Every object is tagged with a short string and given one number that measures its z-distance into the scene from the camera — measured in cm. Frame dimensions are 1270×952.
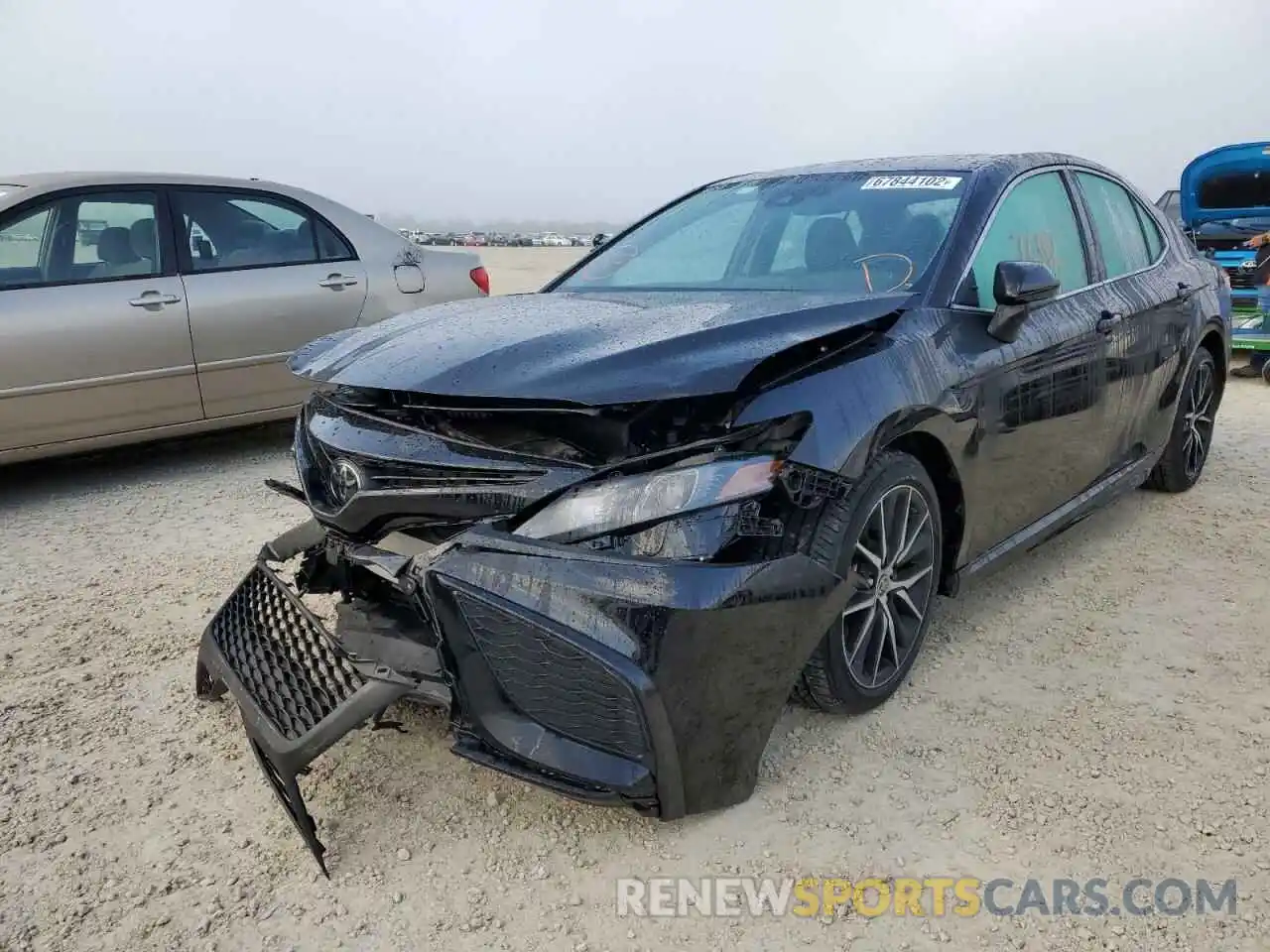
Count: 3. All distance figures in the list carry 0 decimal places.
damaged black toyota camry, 203
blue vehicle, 950
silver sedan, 468
